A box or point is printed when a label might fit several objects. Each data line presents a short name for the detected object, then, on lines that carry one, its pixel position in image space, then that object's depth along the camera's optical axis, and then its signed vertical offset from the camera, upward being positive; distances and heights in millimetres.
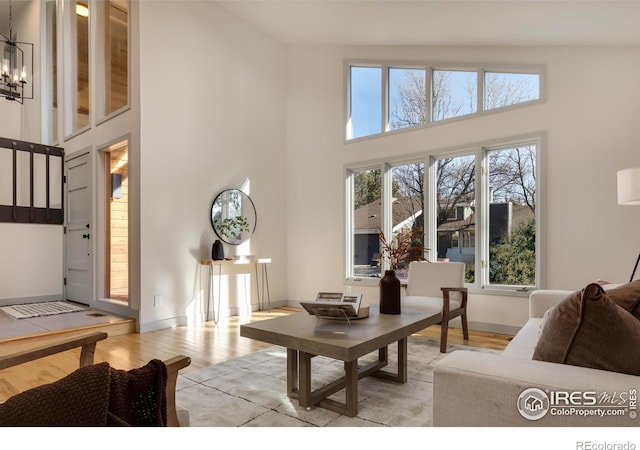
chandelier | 4684 +2285
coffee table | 2039 -631
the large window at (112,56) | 5039 +2242
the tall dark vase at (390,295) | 2746 -489
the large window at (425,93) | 4262 +1622
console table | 4828 -635
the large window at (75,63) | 5676 +2413
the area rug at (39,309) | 4586 -1034
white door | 5219 -36
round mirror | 5078 +141
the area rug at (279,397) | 2137 -1071
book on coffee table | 2361 -489
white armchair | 3564 -658
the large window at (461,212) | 4191 +172
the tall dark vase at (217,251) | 4805 -300
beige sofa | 1103 -494
